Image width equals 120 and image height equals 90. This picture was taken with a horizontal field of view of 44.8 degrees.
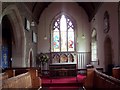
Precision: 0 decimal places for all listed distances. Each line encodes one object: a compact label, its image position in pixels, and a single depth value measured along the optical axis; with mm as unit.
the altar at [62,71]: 6736
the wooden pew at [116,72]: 4021
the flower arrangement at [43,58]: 8623
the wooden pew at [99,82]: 2256
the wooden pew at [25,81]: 2470
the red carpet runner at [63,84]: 5067
